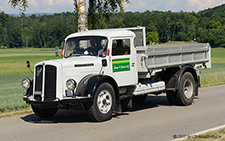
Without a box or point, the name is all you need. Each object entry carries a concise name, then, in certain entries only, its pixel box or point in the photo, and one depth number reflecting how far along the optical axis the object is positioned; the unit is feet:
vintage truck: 46.62
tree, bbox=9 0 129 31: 93.47
